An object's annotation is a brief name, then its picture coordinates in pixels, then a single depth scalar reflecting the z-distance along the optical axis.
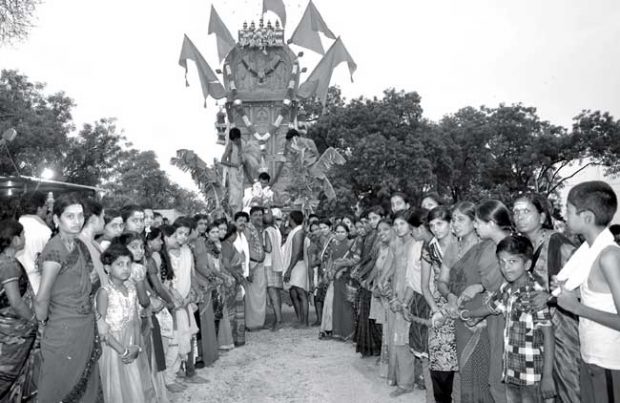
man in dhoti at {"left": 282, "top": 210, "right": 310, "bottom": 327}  8.45
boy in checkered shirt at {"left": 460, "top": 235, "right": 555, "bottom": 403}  2.83
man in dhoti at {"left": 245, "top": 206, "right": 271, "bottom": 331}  8.17
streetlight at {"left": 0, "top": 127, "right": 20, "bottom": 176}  8.53
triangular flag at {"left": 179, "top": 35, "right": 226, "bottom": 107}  17.08
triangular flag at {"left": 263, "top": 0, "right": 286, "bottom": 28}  18.57
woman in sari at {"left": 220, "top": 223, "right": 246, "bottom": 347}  7.16
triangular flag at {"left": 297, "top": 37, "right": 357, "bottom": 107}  17.67
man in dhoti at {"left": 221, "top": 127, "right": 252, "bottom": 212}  13.88
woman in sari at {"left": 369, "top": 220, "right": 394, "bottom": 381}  5.39
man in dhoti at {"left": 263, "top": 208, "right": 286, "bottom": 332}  8.55
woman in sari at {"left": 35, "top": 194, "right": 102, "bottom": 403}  3.38
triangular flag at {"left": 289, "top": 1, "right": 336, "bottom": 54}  17.86
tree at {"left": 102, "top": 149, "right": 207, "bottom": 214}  48.19
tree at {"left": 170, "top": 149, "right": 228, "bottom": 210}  12.79
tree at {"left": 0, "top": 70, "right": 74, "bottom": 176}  22.91
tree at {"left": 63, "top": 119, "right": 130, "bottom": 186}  28.15
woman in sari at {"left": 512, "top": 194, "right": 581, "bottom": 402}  2.81
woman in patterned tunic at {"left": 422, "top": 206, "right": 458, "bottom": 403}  3.81
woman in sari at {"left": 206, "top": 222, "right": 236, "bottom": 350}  6.40
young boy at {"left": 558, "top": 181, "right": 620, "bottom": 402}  2.36
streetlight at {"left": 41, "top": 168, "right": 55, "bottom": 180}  20.47
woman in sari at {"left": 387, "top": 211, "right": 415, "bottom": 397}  4.86
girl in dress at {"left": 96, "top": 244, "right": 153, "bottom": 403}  3.74
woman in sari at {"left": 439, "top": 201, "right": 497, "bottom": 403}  3.46
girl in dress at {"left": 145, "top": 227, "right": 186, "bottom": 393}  4.48
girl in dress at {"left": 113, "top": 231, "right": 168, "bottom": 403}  4.07
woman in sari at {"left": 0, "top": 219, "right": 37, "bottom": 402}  3.13
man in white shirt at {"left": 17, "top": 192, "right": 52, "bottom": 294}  4.34
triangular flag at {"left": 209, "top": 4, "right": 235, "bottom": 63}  18.55
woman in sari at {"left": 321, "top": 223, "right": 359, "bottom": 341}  7.21
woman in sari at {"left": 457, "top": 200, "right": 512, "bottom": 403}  3.36
